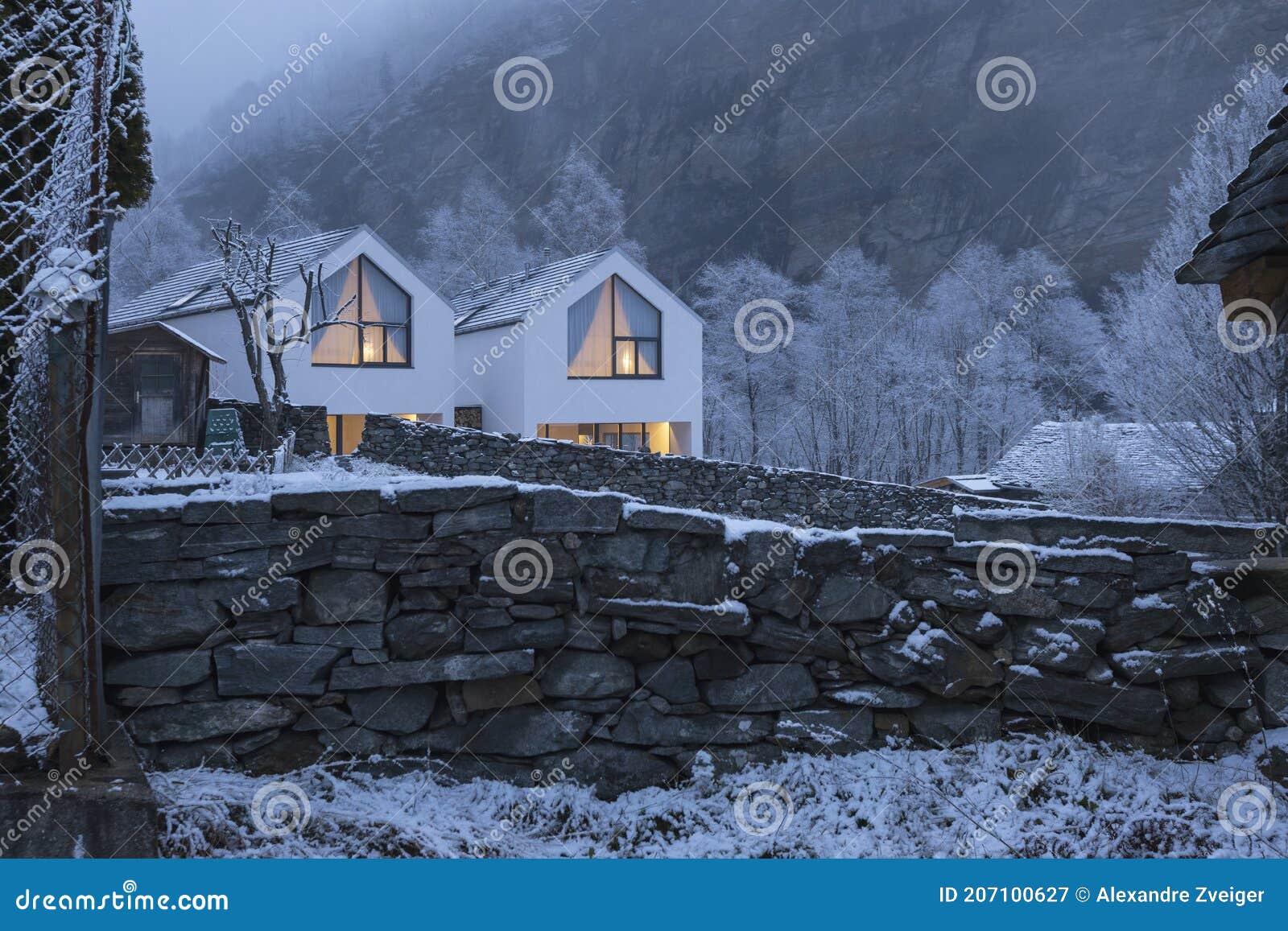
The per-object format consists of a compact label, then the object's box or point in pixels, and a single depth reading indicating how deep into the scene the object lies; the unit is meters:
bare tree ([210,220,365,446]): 16.38
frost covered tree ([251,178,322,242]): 44.01
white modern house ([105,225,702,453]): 19.23
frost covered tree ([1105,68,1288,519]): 14.48
